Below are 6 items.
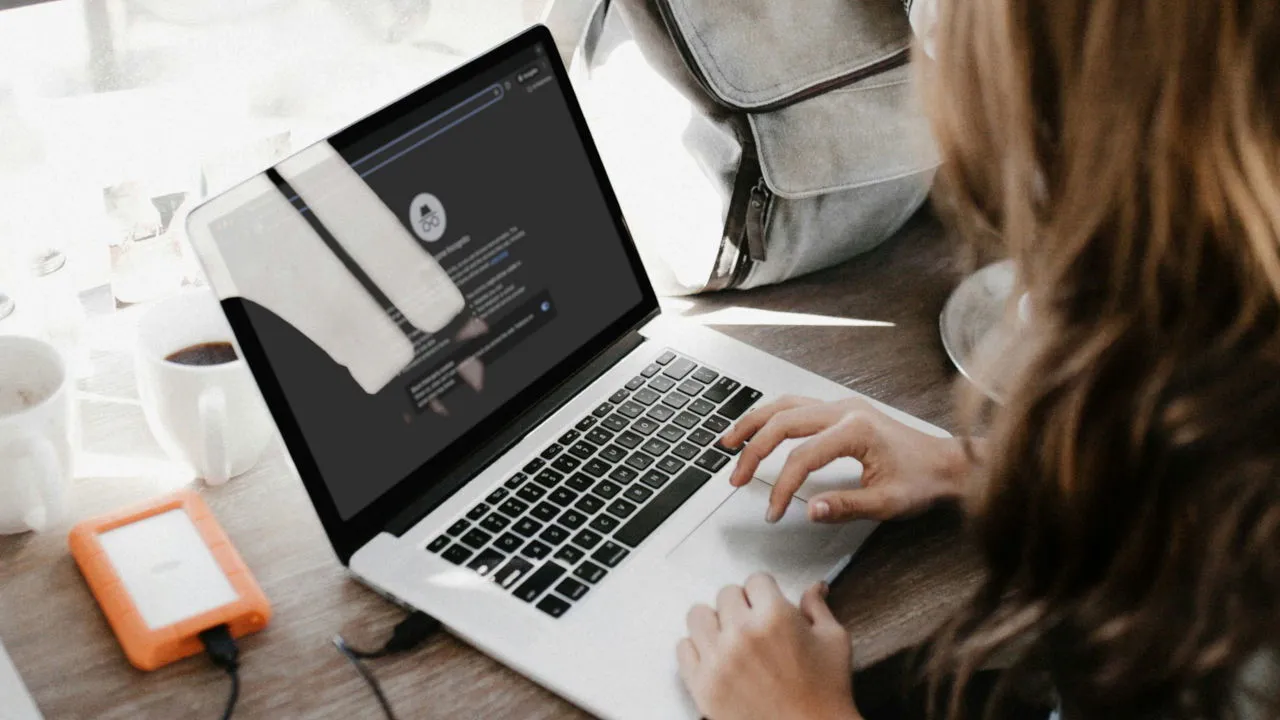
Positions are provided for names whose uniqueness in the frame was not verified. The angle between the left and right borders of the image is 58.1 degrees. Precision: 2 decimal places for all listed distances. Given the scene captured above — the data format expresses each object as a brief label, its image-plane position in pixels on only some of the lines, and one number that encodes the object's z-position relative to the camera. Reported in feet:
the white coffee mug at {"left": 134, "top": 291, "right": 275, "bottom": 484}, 2.53
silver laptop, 2.33
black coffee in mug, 2.69
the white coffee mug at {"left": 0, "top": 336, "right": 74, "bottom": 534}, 2.40
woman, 1.72
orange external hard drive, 2.26
